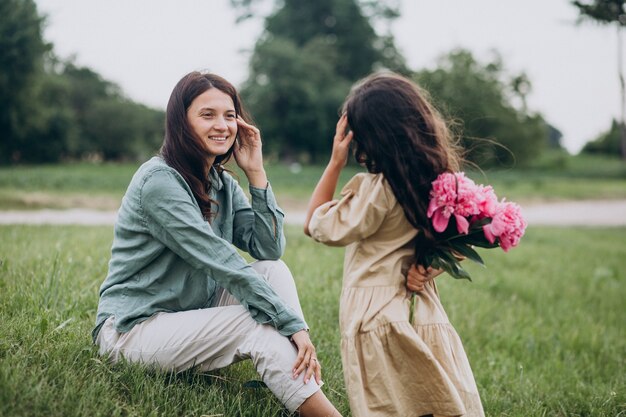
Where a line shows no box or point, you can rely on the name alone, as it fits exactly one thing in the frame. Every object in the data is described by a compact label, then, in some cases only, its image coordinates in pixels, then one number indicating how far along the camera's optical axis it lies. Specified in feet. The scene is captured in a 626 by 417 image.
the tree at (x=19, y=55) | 55.11
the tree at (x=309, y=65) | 112.06
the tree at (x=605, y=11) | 85.81
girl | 7.71
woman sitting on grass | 7.95
